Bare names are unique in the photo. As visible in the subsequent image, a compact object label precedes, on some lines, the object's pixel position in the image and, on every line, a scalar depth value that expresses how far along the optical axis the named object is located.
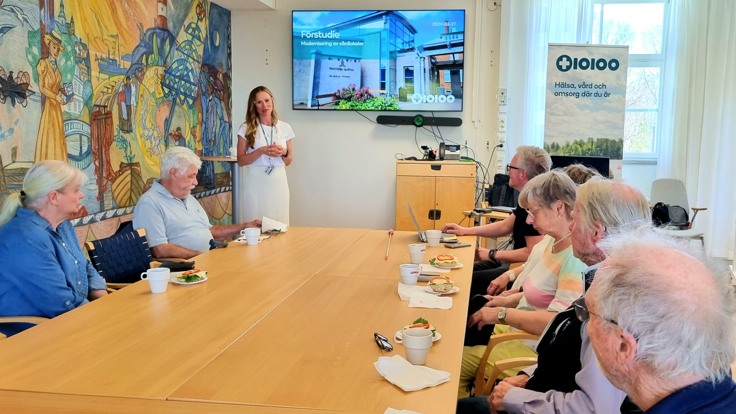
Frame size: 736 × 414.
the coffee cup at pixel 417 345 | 1.76
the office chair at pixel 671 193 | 6.20
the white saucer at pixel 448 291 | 2.60
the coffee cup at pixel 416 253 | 3.15
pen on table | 3.92
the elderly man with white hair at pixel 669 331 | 1.10
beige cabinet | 6.79
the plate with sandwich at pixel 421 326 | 2.00
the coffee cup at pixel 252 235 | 3.69
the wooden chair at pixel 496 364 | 2.28
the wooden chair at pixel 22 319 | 2.46
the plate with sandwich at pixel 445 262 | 3.12
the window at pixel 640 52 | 6.88
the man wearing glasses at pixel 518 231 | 3.78
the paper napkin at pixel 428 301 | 2.42
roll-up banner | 6.46
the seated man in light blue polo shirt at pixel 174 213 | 3.70
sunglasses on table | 1.92
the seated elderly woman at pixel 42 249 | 2.55
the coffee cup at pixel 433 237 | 3.71
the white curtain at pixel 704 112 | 6.49
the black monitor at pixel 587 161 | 5.33
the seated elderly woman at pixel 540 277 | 2.47
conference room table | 1.58
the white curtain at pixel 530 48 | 6.82
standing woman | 5.41
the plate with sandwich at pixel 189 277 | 2.72
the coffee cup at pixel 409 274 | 2.71
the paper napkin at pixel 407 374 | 1.64
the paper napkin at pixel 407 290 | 2.54
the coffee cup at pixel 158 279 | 2.54
